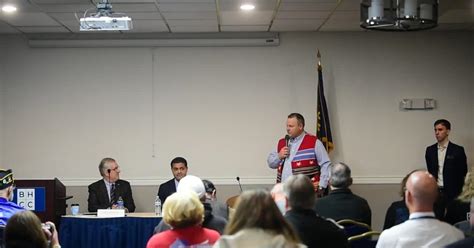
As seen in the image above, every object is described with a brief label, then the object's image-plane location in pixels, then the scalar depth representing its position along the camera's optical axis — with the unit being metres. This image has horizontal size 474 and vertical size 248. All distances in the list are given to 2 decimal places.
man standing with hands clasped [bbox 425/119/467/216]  8.22
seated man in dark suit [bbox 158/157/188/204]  8.20
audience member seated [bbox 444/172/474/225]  4.79
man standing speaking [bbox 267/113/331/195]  7.92
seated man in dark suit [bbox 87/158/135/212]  8.05
